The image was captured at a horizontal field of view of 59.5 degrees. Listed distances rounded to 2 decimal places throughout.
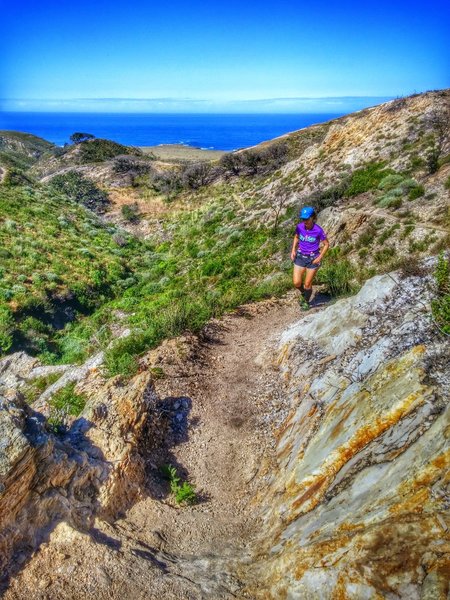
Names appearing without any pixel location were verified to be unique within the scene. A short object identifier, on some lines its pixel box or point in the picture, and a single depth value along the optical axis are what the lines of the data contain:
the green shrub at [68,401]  7.00
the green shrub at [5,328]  13.14
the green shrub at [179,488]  5.52
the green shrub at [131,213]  35.75
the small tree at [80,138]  60.44
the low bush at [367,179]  19.70
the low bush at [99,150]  53.94
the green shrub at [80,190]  39.19
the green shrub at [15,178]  32.64
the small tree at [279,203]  22.41
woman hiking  8.77
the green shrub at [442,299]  5.06
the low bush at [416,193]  15.02
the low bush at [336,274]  10.49
